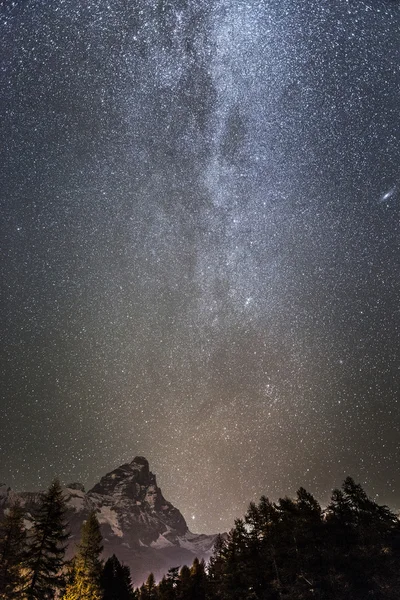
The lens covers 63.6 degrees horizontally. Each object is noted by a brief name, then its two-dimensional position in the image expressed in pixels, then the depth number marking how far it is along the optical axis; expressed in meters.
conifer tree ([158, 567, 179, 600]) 39.16
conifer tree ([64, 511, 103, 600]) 24.55
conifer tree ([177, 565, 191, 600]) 38.62
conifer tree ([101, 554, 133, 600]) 32.47
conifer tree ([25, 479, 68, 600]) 19.95
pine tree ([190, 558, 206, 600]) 37.94
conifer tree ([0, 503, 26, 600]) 19.62
